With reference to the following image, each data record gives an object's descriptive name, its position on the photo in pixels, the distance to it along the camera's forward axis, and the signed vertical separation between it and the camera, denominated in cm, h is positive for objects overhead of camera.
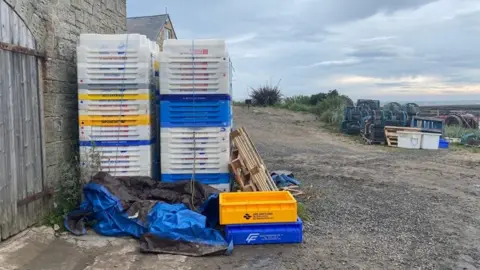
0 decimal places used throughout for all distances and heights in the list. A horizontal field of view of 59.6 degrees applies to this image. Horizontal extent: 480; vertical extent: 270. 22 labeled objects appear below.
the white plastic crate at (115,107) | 539 -10
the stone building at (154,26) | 1802 +343
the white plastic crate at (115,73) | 536 +33
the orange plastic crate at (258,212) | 435 -115
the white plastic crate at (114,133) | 538 -44
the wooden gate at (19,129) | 415 -33
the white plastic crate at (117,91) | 539 +11
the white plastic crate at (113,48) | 532 +65
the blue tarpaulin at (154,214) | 420 -125
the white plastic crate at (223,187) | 565 -117
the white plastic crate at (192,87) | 549 +17
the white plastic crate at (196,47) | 545 +70
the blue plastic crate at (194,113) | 550 -17
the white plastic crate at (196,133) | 553 -44
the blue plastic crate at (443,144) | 1375 -133
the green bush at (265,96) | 2730 +33
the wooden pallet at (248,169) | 574 -94
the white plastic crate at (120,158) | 535 -76
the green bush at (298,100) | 2772 +11
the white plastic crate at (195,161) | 556 -81
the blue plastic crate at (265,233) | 438 -138
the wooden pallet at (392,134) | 1412 -106
